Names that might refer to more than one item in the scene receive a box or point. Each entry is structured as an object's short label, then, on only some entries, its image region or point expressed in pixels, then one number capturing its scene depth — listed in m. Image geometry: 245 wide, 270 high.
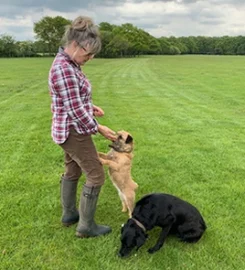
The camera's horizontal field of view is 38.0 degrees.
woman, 3.08
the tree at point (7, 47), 81.03
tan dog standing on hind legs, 4.00
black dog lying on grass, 3.42
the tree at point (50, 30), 91.31
